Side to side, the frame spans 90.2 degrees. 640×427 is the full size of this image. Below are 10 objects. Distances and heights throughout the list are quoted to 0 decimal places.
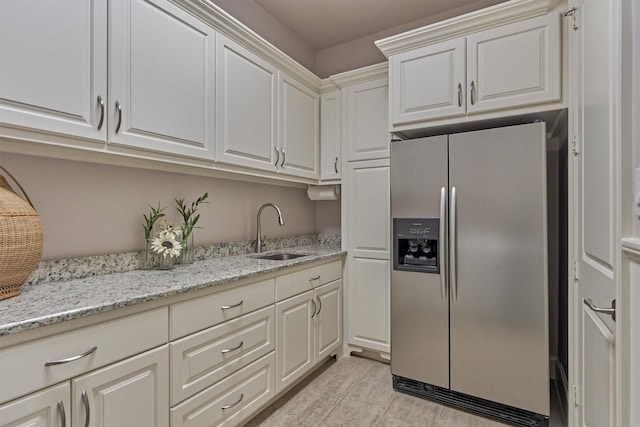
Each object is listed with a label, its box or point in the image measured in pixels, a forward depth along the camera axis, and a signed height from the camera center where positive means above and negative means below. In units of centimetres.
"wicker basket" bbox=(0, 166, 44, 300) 104 -9
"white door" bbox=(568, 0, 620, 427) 100 +4
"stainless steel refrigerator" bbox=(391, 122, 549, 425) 175 -34
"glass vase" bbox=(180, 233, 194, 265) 184 -22
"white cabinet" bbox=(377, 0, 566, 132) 177 +89
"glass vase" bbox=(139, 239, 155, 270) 171 -23
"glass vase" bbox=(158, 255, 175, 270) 168 -25
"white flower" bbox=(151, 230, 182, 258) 165 -16
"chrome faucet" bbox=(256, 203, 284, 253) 247 -19
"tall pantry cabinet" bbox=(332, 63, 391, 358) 247 +6
